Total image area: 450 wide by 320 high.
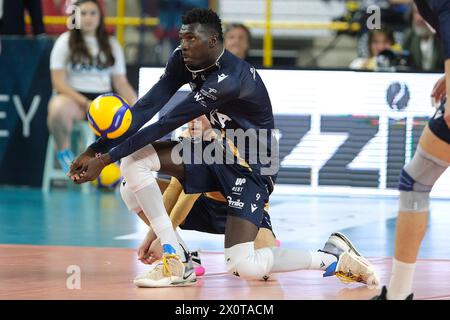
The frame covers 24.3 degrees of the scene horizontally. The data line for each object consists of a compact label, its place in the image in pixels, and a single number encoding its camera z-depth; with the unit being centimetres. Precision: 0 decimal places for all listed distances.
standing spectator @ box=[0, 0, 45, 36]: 1220
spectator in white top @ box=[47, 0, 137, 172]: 1089
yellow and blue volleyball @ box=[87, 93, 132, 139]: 581
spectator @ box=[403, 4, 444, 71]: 1220
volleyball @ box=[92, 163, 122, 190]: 1113
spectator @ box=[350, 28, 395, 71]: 1162
